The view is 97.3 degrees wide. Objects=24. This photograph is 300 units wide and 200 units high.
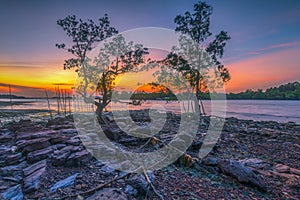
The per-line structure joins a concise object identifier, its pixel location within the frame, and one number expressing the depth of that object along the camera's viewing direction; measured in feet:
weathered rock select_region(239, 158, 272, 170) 13.49
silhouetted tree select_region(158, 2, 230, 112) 44.32
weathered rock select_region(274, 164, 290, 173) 12.79
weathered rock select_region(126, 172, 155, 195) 8.46
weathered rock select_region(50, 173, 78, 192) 8.93
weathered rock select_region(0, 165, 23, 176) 10.68
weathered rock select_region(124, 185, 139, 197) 8.26
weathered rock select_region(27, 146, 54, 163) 12.33
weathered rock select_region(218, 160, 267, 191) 10.07
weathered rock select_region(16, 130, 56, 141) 16.63
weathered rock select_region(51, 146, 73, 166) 11.55
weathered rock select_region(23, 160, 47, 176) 10.62
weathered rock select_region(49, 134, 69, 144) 15.46
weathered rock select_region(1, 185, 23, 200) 8.23
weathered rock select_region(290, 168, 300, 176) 12.56
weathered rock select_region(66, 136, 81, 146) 15.12
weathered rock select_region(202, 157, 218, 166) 12.54
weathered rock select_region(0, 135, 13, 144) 18.35
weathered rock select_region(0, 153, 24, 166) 12.38
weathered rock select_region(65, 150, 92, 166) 11.67
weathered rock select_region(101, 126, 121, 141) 18.52
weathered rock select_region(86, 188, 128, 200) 7.57
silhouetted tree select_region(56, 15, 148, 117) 30.39
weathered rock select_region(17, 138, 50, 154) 13.74
